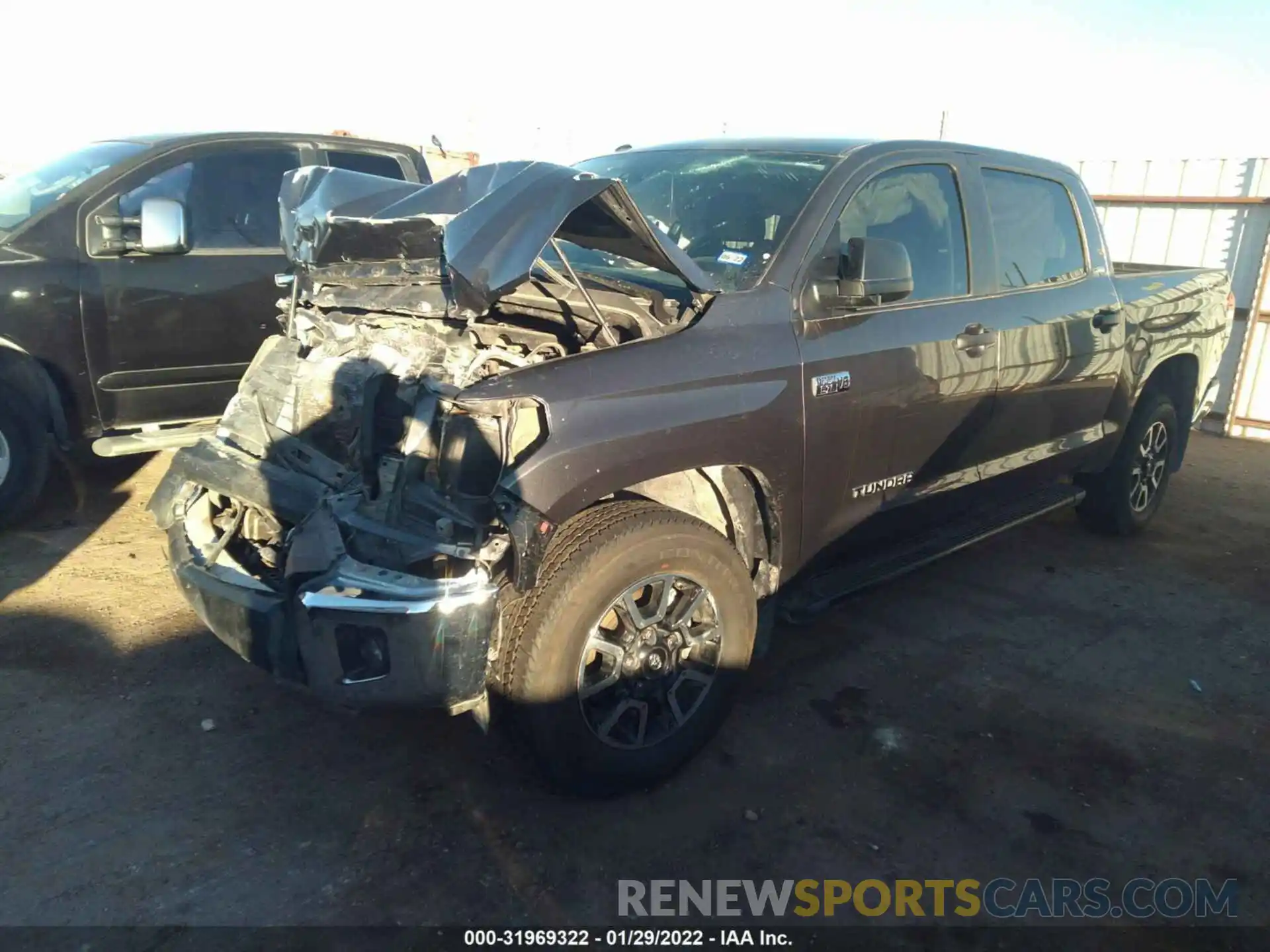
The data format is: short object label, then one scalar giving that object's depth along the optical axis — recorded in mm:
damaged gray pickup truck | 2471
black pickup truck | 4566
